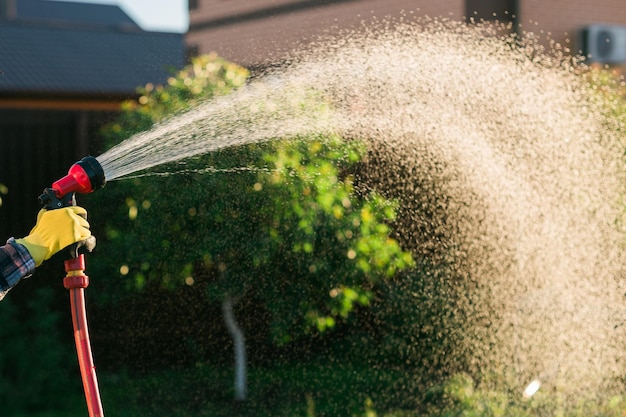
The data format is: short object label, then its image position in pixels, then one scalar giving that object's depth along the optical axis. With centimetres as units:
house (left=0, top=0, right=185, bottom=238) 1016
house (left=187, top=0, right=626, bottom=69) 1265
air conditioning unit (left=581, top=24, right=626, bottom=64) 1353
